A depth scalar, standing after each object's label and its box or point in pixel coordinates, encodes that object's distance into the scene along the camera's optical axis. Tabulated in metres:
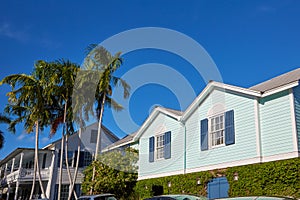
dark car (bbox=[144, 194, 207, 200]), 12.82
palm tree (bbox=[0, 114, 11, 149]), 35.98
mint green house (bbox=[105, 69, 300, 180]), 14.79
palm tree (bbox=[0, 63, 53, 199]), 29.08
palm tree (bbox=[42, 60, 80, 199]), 27.77
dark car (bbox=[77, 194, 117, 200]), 16.09
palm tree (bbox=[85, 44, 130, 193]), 26.38
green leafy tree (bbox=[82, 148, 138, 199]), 23.66
